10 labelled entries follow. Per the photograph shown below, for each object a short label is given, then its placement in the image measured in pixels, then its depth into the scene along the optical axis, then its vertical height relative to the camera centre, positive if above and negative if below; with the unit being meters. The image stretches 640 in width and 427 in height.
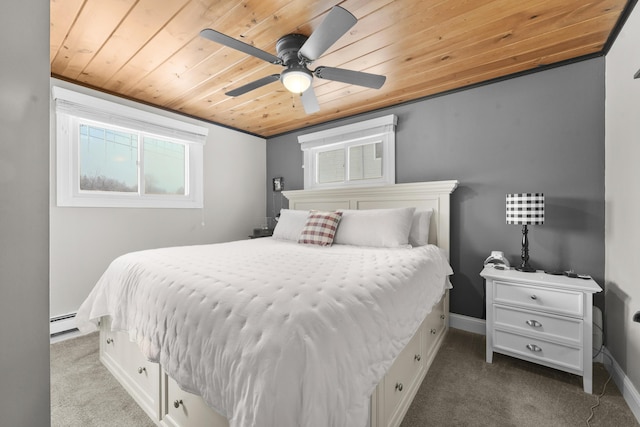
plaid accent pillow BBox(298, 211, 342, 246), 2.41 -0.16
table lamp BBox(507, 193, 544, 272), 1.94 +0.01
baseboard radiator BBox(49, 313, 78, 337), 2.27 -0.97
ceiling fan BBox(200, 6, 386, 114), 1.42 +0.94
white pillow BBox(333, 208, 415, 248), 2.26 -0.15
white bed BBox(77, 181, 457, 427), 0.77 -0.44
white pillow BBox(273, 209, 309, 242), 2.70 -0.14
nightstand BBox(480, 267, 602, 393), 1.64 -0.71
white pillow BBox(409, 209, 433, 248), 2.42 -0.15
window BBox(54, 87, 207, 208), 2.39 +0.58
